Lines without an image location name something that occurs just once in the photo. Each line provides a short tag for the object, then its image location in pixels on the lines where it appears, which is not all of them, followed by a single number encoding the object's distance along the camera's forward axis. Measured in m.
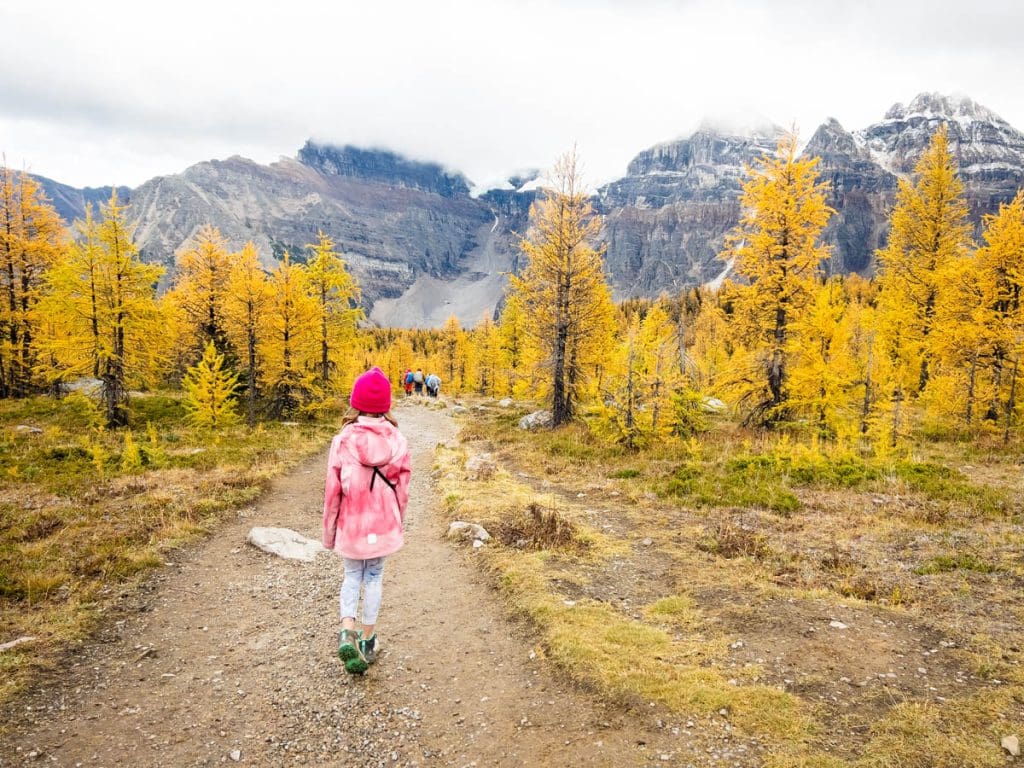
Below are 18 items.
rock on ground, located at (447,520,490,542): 9.32
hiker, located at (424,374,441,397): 40.84
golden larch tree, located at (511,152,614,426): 21.84
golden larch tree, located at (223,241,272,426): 21.86
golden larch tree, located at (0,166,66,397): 25.50
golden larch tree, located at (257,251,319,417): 23.16
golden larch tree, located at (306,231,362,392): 27.08
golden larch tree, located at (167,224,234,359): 27.70
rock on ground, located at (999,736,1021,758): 3.81
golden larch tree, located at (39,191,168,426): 20.17
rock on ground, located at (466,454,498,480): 14.11
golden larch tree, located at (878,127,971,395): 25.20
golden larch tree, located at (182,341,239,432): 20.64
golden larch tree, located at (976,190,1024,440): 17.11
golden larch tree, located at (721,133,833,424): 18.28
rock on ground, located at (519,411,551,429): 22.84
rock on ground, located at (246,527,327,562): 8.93
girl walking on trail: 5.05
